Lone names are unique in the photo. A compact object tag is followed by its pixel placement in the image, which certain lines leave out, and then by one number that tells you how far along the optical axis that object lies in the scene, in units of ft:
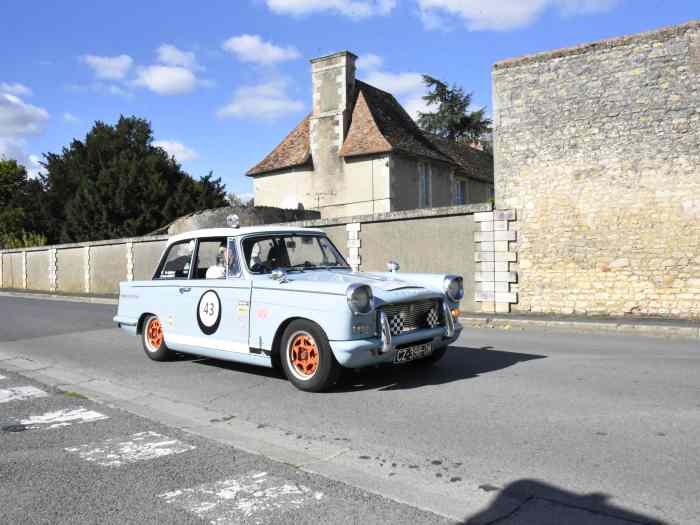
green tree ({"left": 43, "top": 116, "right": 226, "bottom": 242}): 142.41
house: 95.71
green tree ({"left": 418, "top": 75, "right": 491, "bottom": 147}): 177.17
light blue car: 19.99
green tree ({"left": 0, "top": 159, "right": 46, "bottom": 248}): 148.25
